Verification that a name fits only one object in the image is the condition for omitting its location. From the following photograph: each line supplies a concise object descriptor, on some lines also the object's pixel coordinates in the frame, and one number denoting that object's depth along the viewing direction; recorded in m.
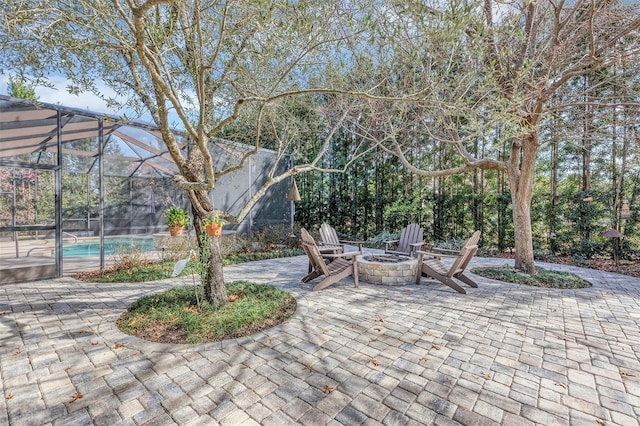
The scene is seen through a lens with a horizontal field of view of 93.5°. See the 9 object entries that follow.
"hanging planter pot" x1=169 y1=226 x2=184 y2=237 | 8.37
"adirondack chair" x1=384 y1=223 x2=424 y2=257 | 6.31
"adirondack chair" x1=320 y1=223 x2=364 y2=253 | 6.36
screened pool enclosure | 5.31
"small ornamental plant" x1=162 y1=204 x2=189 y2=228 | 8.36
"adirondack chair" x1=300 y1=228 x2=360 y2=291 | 4.85
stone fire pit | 5.32
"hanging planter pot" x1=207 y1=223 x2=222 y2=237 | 3.32
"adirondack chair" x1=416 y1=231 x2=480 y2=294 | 4.82
